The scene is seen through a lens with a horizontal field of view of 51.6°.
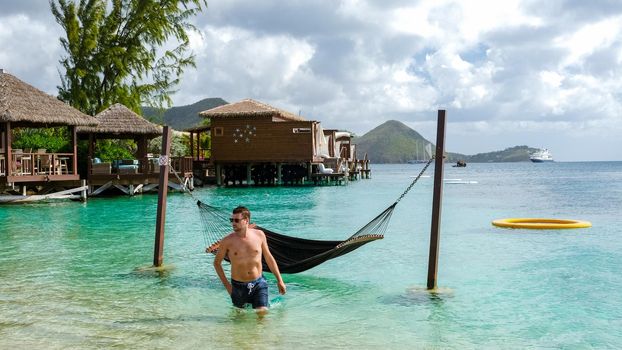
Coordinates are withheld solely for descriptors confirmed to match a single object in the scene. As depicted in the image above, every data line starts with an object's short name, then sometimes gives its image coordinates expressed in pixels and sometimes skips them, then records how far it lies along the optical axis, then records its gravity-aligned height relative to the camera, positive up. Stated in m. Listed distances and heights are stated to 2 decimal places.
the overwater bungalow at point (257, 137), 35.44 +0.32
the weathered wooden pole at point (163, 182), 9.08 -0.61
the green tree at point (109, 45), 35.00 +5.07
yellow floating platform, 15.73 -1.84
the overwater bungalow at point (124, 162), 26.05 -0.98
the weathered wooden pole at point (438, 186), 7.60 -0.45
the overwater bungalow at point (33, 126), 20.42 -0.05
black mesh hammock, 7.86 -1.30
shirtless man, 6.43 -1.22
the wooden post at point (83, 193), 24.07 -2.10
